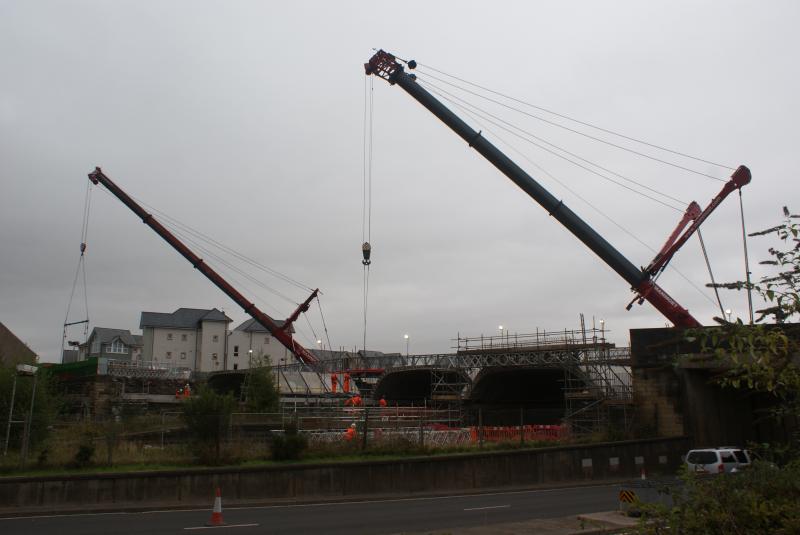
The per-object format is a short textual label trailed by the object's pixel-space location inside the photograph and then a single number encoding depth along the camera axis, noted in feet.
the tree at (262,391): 139.44
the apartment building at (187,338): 356.79
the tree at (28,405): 80.59
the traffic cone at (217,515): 54.29
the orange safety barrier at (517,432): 103.96
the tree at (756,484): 17.75
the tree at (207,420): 79.61
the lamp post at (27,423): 70.13
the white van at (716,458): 81.05
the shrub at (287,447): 83.30
